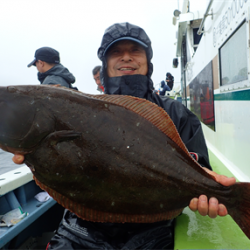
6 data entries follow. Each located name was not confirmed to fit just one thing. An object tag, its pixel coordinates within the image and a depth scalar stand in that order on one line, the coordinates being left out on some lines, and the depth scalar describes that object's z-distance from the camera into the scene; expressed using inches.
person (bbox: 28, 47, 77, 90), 51.8
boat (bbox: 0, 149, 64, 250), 34.2
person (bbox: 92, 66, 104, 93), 90.8
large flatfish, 19.4
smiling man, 25.5
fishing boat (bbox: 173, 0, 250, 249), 26.9
